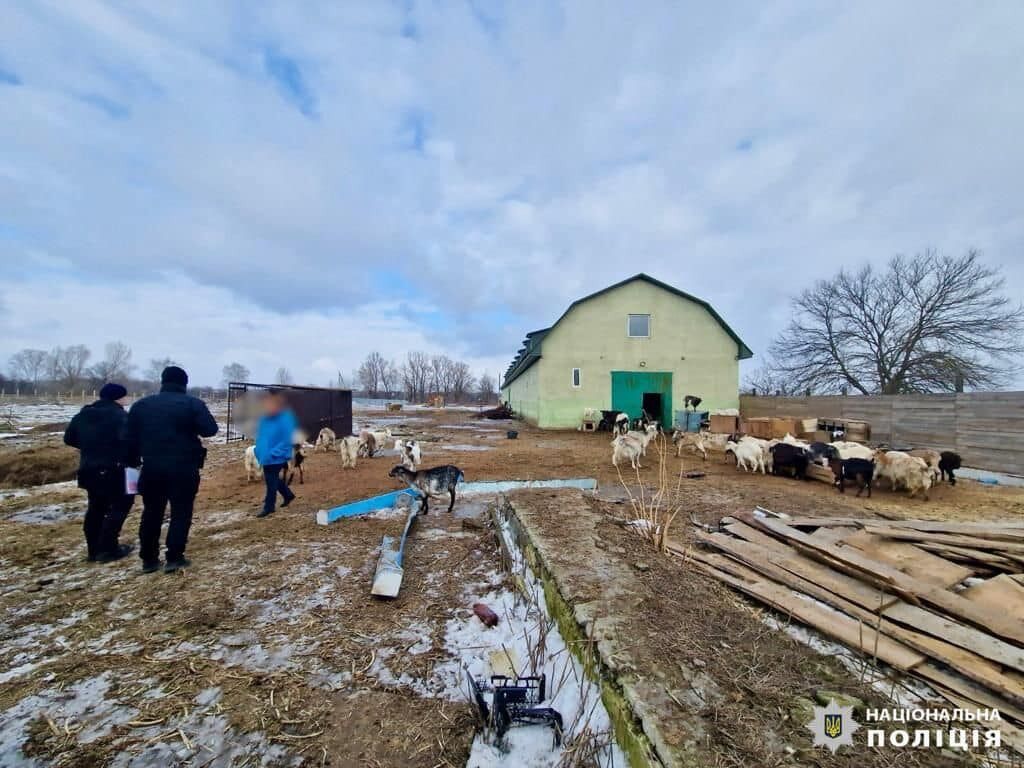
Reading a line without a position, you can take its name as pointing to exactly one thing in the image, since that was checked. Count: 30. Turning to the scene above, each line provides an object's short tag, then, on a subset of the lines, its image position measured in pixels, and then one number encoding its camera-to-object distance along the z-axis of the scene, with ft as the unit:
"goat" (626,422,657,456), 37.54
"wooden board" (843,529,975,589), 13.10
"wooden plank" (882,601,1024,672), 9.24
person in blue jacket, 21.36
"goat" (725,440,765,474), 37.35
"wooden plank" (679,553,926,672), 9.63
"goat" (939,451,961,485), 32.38
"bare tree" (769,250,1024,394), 73.72
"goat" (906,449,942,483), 31.02
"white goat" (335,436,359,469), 37.37
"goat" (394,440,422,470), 30.79
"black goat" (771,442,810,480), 34.91
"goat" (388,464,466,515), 22.74
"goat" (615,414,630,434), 63.17
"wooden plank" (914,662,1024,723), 8.04
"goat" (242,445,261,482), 30.32
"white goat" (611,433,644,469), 36.65
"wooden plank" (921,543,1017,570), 14.17
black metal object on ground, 8.09
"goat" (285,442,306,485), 29.70
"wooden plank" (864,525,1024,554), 14.78
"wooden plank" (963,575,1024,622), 11.16
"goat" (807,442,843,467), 33.83
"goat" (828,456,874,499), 28.58
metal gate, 44.96
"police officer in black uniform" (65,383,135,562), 15.64
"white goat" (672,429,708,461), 44.10
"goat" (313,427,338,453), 47.57
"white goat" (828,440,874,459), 33.77
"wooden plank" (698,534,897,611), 11.91
